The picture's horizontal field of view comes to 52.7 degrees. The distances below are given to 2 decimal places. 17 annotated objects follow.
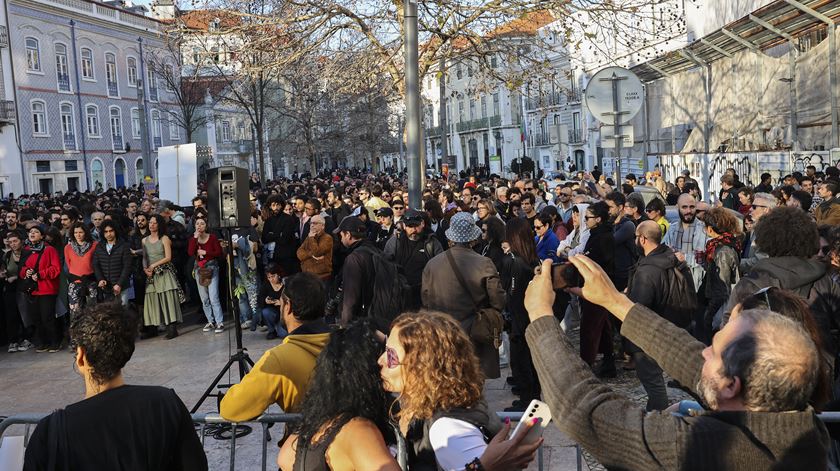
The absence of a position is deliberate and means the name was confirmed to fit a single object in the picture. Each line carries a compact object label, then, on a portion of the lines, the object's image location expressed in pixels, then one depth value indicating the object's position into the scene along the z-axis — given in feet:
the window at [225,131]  224.12
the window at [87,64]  157.38
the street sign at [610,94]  30.25
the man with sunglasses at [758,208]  25.31
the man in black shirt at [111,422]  10.43
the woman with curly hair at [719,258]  23.48
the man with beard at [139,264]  37.64
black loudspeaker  28.30
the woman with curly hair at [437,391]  9.68
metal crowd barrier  14.34
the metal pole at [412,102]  36.68
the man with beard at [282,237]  38.68
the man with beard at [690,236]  28.53
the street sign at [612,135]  30.71
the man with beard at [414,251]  28.14
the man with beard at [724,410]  6.93
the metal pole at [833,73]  64.08
